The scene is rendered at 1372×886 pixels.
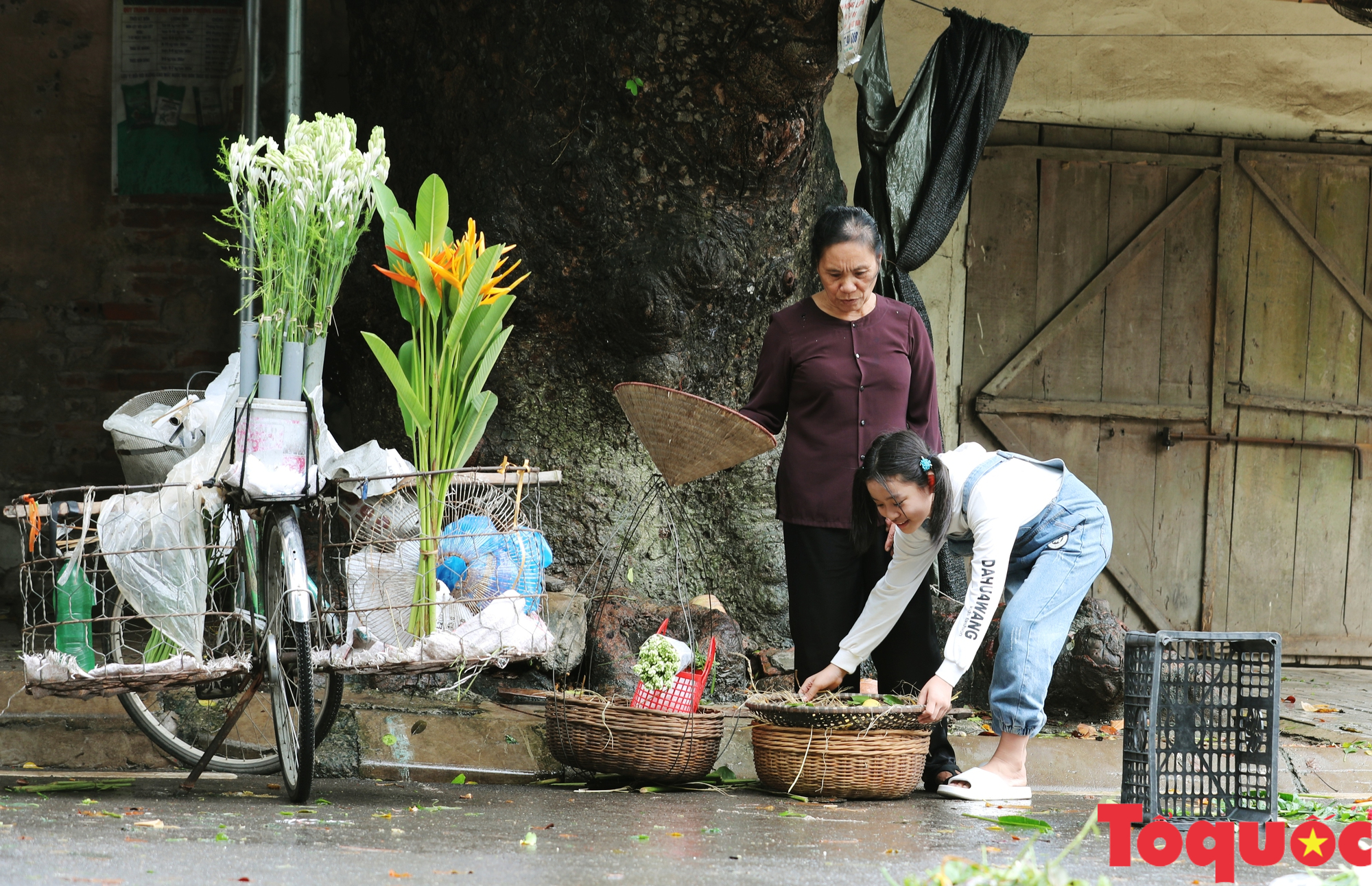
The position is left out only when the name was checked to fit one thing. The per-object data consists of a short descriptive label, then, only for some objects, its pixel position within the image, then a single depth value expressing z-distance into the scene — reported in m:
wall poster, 11.46
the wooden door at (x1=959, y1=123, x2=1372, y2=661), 11.72
